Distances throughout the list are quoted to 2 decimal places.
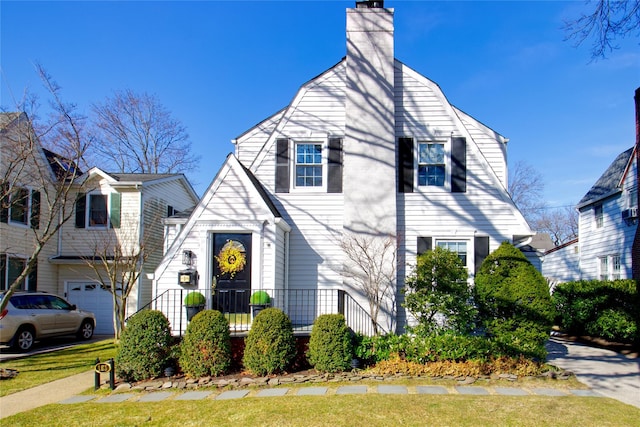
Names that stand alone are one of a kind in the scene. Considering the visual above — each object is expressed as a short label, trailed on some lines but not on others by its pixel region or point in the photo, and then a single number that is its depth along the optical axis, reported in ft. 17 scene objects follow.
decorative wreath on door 37.19
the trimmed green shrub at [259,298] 34.65
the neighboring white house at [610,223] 58.44
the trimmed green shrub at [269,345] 29.60
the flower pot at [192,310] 34.50
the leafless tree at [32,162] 36.94
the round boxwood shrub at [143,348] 29.66
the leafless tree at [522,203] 126.62
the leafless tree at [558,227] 157.17
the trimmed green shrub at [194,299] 34.45
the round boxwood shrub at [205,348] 29.81
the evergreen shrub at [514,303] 29.96
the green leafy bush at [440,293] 31.37
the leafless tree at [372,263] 38.47
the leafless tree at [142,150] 93.81
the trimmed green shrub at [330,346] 29.66
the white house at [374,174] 40.06
